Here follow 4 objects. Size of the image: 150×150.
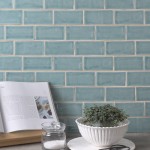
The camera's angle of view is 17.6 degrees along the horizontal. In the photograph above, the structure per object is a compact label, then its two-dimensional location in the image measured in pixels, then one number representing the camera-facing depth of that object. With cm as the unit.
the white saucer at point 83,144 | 214
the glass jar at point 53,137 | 213
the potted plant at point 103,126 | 208
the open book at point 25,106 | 223
